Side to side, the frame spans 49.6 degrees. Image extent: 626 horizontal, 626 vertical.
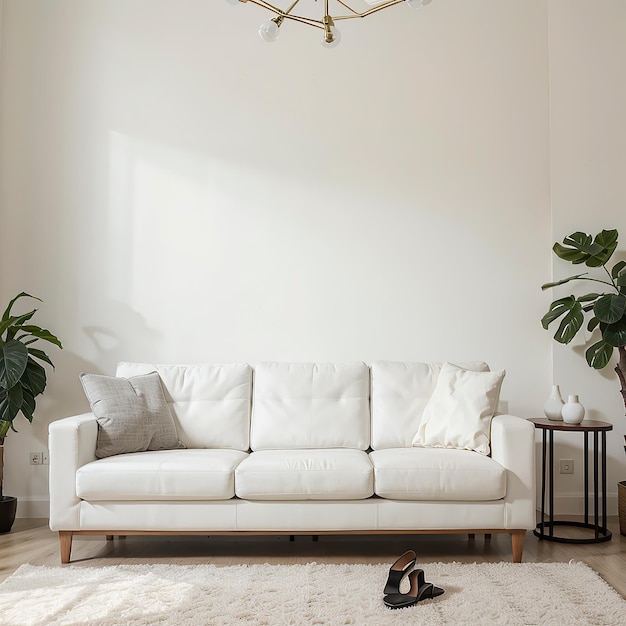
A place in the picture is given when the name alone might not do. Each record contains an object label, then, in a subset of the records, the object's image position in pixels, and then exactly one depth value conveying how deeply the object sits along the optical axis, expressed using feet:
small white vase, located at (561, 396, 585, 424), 12.18
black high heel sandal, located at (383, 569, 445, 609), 8.51
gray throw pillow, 11.13
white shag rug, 8.16
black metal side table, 11.86
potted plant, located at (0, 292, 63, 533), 11.88
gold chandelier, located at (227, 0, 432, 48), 8.77
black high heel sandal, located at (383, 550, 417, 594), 8.80
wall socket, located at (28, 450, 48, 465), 13.84
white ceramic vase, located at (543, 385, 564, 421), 12.72
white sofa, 10.30
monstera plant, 12.51
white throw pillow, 11.23
